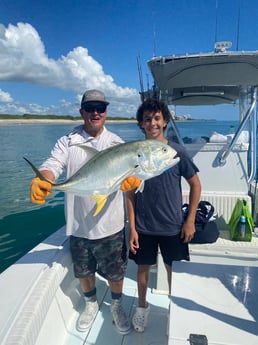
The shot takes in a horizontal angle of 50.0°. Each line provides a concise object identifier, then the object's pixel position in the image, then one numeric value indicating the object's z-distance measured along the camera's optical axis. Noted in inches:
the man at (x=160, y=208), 79.7
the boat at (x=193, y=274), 56.4
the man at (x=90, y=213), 78.1
